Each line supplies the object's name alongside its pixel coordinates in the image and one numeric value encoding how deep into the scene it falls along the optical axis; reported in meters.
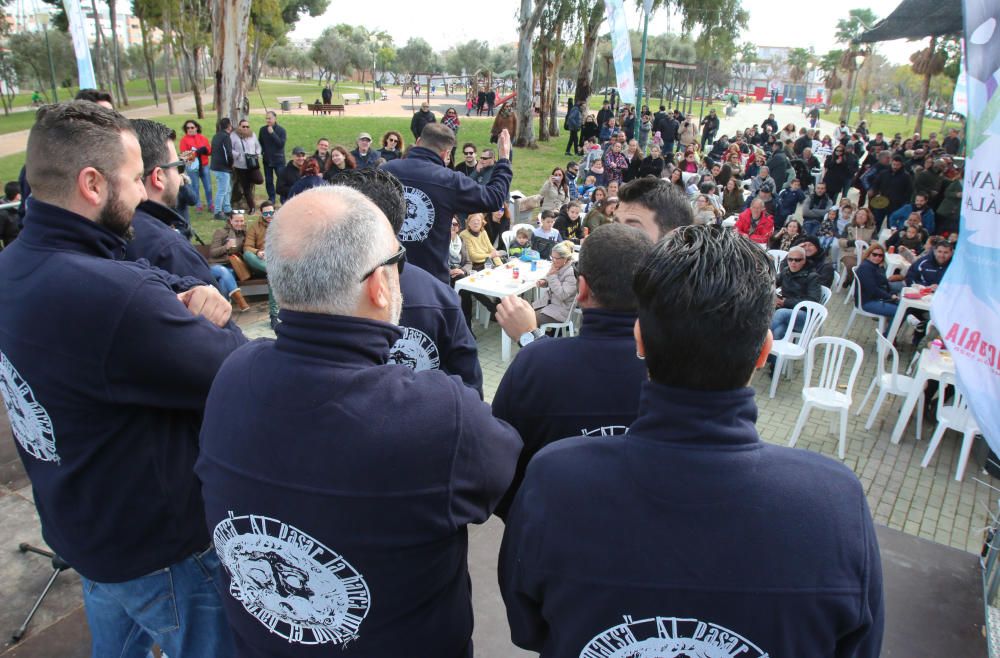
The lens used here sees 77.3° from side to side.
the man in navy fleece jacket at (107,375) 1.53
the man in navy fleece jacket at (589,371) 1.83
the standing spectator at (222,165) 11.18
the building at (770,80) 85.31
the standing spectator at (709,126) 24.18
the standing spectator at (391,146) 10.94
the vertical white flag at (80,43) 8.06
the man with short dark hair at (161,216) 2.08
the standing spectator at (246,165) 11.59
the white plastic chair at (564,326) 6.81
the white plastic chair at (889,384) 5.68
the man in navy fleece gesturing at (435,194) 3.75
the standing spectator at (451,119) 17.80
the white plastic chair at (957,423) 5.04
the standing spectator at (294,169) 11.01
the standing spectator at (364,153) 10.41
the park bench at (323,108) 33.31
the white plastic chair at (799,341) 6.43
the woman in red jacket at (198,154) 11.39
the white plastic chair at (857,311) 7.51
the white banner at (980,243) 2.44
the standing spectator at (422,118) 15.83
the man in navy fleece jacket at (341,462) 1.19
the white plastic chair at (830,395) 5.31
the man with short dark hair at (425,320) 2.38
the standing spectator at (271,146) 12.38
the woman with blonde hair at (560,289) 6.88
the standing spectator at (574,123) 22.47
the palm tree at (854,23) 53.66
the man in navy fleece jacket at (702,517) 1.02
